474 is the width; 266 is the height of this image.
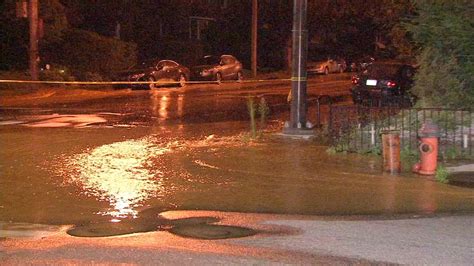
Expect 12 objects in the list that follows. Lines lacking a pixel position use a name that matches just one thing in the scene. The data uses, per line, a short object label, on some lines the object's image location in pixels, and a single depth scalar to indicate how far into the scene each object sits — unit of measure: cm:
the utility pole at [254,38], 4634
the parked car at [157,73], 3703
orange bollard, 1222
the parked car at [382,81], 2498
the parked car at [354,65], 5687
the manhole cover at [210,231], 849
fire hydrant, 1211
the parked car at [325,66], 5228
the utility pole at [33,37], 3219
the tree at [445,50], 1488
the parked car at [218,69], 4175
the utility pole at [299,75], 1712
